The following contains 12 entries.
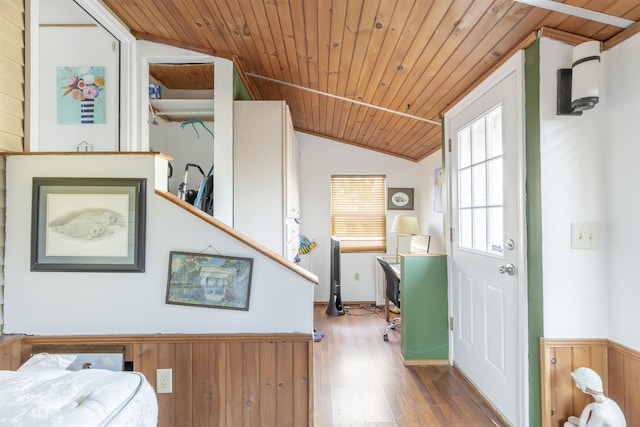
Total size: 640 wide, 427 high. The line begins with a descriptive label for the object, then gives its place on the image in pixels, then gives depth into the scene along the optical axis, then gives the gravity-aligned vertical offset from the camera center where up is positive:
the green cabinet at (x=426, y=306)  2.50 -0.71
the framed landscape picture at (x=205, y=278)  1.31 -0.25
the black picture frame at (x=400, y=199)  4.29 +0.26
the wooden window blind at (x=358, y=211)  4.32 +0.10
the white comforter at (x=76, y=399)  0.69 -0.44
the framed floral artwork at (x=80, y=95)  2.10 +0.83
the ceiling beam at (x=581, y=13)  1.25 +0.83
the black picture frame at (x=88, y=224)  1.29 -0.02
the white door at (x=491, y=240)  1.63 -0.14
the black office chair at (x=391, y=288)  3.05 -0.71
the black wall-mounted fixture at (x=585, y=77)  1.31 +0.60
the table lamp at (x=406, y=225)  3.88 -0.09
